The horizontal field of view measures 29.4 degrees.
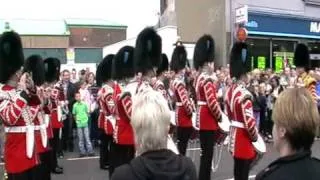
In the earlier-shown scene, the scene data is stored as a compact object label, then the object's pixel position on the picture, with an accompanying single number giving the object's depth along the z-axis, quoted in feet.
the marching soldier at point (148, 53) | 25.25
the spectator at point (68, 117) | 40.32
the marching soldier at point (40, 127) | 22.50
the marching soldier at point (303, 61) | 33.73
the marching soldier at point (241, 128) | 21.70
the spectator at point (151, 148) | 8.95
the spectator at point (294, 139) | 7.93
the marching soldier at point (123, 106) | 23.73
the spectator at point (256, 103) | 43.70
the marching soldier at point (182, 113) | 30.01
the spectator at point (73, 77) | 42.80
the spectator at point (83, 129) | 38.32
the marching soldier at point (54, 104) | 31.17
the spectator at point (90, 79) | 42.95
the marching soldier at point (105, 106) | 28.68
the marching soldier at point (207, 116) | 26.32
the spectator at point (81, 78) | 41.03
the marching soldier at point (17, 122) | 18.66
